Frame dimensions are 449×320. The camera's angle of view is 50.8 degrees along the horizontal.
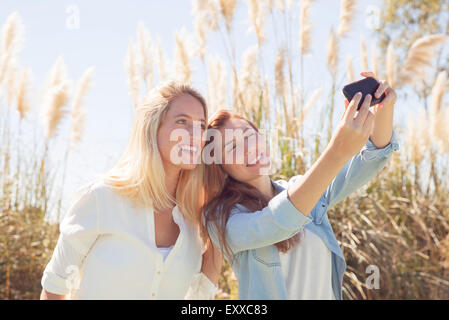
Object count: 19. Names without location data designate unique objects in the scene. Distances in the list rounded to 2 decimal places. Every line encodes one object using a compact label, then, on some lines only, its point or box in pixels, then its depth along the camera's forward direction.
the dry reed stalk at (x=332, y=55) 4.54
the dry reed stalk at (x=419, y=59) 4.53
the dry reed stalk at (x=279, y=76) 4.24
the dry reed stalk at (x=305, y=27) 4.46
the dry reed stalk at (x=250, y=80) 4.20
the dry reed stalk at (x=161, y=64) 4.71
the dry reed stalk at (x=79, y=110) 4.50
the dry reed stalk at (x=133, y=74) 4.66
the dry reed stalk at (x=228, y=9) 4.33
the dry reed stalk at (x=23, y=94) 4.61
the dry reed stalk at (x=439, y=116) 4.55
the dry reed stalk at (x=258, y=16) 4.35
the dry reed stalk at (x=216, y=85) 4.31
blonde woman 1.51
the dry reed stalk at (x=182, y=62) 4.33
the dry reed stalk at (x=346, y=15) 4.55
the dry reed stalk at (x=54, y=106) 4.22
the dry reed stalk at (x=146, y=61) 4.79
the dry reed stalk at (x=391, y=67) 4.59
